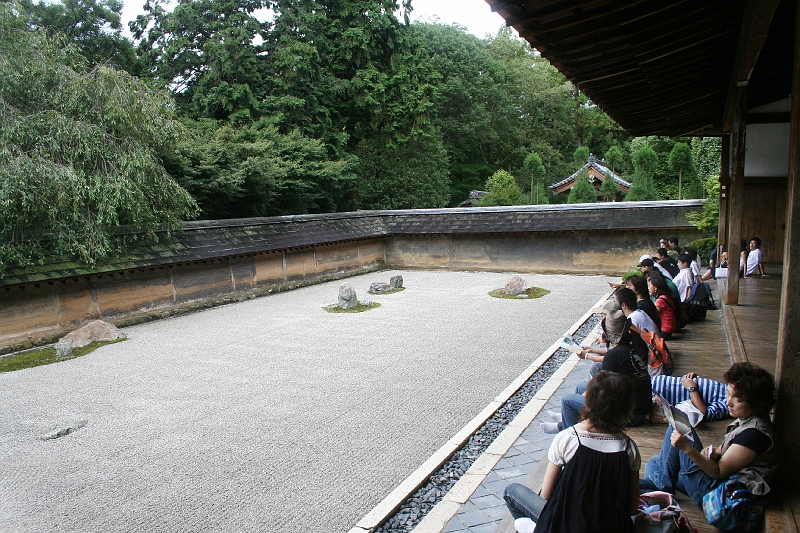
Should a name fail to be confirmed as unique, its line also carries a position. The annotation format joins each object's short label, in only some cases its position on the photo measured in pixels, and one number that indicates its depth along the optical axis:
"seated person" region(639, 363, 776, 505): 2.98
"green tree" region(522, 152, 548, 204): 31.41
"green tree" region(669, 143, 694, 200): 24.80
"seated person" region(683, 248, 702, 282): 8.48
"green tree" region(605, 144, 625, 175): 30.80
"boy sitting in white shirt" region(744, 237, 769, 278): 10.24
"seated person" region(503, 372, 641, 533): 2.65
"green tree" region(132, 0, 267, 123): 20.80
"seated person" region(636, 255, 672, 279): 7.75
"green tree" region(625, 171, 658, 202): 24.73
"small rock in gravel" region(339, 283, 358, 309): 12.99
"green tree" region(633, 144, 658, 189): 24.62
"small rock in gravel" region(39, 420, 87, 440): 6.20
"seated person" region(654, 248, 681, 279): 9.10
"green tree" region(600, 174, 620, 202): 27.67
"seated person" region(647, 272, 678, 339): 6.92
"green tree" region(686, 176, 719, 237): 15.00
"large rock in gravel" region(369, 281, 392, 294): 15.20
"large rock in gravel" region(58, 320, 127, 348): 10.24
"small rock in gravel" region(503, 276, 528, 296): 14.34
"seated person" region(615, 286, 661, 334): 5.12
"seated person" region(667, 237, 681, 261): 11.93
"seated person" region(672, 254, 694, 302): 8.11
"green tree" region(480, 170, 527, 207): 27.17
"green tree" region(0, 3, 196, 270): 9.72
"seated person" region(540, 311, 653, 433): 4.43
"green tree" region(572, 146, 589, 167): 33.22
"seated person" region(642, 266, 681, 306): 7.25
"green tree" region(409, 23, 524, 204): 32.81
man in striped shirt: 4.46
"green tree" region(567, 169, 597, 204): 27.27
